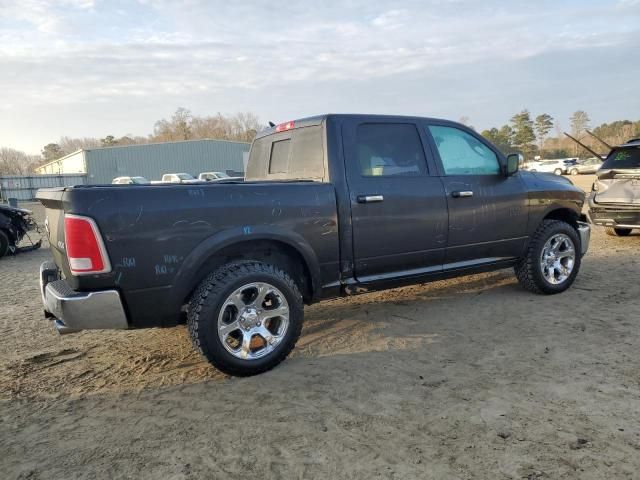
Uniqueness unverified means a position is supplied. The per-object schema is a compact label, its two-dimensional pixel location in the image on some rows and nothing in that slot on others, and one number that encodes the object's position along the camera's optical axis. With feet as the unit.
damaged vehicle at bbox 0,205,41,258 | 31.60
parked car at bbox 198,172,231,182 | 111.24
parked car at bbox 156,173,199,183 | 110.93
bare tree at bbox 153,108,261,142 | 260.62
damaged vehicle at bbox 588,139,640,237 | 25.22
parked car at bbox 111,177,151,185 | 95.35
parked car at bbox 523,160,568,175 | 147.54
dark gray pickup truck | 10.12
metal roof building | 139.95
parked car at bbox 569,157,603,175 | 139.54
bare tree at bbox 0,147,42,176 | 289.72
